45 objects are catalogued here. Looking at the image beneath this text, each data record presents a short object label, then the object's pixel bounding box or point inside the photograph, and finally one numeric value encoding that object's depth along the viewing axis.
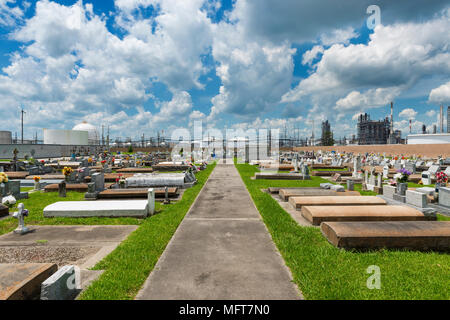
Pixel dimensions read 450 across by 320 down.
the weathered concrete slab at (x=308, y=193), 10.88
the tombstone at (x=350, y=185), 13.07
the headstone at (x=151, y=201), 8.63
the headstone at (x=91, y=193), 10.94
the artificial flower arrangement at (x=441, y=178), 10.12
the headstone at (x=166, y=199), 10.47
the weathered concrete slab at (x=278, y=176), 18.53
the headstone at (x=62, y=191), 12.02
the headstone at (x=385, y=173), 18.80
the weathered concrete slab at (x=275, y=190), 12.49
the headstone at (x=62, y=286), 3.31
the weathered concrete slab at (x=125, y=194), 11.24
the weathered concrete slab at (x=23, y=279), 3.20
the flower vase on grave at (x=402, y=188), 9.55
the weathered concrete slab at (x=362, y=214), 7.30
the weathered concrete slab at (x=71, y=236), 6.11
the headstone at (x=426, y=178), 16.12
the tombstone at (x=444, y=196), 8.83
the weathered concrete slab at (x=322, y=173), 21.05
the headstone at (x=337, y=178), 17.34
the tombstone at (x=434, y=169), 18.58
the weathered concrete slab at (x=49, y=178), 16.91
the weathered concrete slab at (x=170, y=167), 25.80
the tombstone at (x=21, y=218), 6.49
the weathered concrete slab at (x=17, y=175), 18.60
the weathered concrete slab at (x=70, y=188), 13.61
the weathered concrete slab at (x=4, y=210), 8.57
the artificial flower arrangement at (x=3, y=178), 10.64
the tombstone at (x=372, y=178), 13.75
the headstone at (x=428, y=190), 9.76
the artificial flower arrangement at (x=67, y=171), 13.64
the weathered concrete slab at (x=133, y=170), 22.33
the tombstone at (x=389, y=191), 10.23
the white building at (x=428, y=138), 52.25
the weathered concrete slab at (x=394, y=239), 5.42
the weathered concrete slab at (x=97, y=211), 8.28
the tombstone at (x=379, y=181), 12.59
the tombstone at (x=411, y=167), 20.20
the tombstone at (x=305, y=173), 18.62
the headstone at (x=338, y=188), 11.53
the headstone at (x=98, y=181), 11.13
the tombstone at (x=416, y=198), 8.21
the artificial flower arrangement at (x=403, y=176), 10.27
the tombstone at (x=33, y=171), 20.22
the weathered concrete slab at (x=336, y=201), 9.04
